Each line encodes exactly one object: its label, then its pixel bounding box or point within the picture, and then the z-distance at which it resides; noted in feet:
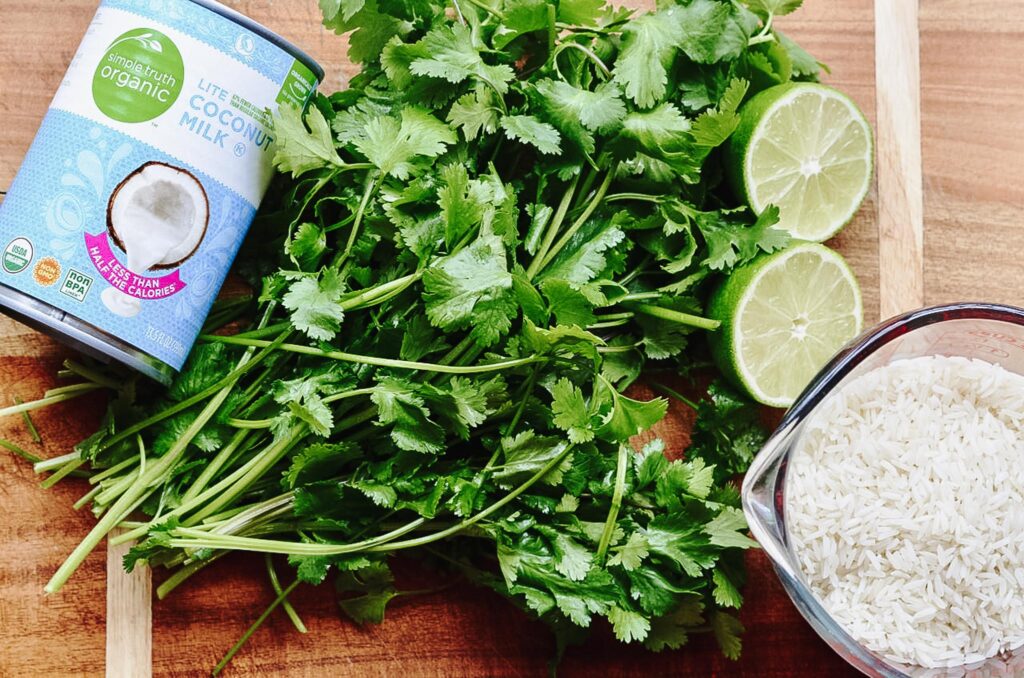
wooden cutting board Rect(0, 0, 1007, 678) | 2.42
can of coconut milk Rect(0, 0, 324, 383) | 2.28
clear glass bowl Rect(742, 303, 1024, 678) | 2.31
